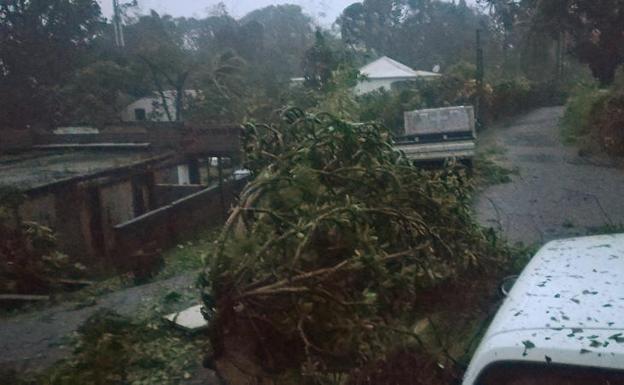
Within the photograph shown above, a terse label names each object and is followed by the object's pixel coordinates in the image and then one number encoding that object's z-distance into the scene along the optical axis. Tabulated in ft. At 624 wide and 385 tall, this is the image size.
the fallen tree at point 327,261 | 11.43
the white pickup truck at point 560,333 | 5.66
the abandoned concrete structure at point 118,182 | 39.17
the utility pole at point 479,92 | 68.08
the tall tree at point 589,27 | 60.23
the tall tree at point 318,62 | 54.49
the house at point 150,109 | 73.50
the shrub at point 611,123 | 43.24
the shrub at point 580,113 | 50.52
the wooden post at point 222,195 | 41.24
